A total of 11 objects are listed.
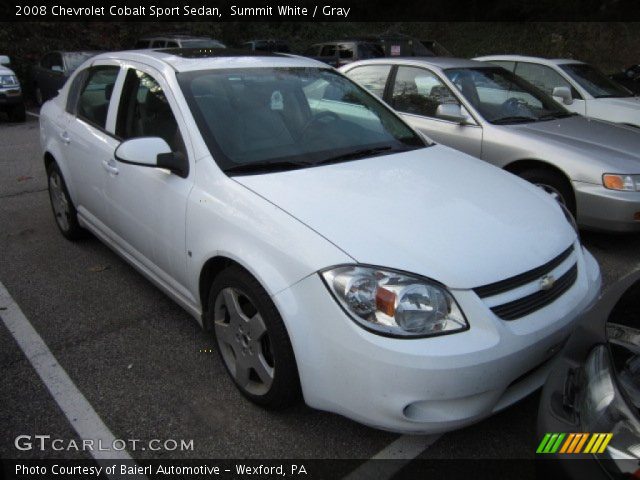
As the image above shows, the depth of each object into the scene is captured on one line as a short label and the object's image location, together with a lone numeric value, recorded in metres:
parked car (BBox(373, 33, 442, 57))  14.18
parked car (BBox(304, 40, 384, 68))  13.51
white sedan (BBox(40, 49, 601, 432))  2.02
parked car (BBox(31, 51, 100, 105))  11.51
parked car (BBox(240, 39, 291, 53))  17.14
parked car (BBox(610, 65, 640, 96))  11.97
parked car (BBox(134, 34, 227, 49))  13.28
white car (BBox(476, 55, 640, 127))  6.81
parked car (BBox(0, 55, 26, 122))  10.69
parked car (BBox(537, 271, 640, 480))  1.51
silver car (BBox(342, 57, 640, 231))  4.23
